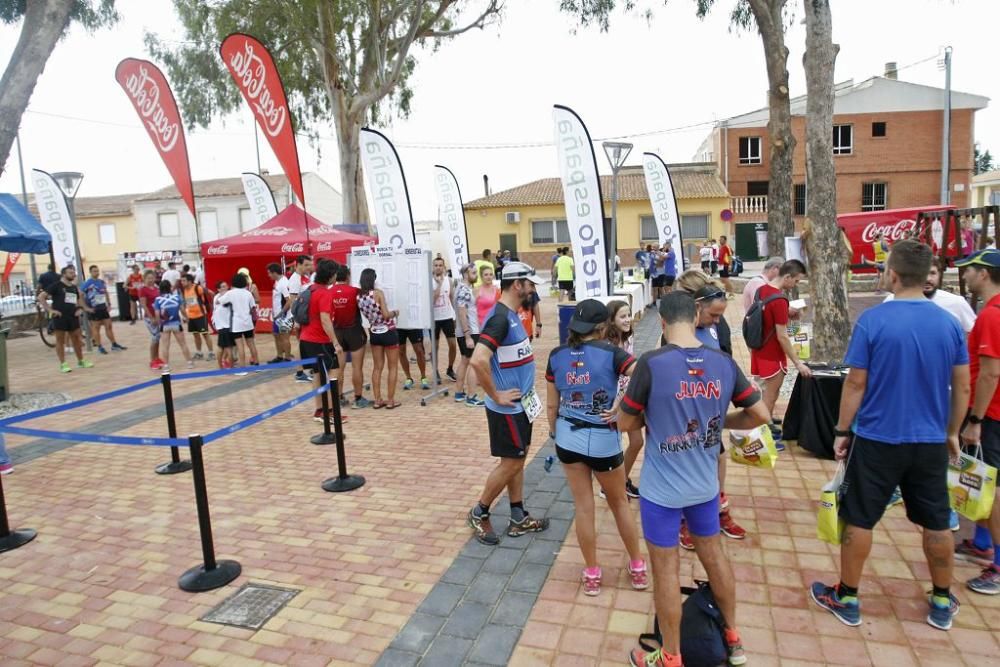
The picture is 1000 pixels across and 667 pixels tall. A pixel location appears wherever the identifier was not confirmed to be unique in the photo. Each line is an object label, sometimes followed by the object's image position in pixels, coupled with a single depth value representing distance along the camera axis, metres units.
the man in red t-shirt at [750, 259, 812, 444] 5.48
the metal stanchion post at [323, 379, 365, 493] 5.42
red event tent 13.20
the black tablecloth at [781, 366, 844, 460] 5.55
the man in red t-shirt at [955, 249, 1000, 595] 3.31
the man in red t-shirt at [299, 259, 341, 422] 7.38
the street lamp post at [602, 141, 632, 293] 12.04
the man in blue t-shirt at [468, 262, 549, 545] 3.95
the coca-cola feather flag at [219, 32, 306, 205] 11.02
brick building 36.97
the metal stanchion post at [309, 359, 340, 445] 6.62
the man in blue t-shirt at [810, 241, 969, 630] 2.98
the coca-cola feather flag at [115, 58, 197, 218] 11.71
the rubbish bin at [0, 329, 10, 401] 9.05
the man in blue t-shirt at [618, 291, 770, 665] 2.73
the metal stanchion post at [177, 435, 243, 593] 3.88
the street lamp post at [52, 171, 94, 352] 14.67
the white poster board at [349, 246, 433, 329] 8.41
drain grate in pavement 3.56
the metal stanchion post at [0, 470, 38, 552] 4.61
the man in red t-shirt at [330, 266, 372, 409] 7.66
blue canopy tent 9.52
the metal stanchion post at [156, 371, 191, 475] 5.88
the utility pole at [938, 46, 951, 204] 26.73
